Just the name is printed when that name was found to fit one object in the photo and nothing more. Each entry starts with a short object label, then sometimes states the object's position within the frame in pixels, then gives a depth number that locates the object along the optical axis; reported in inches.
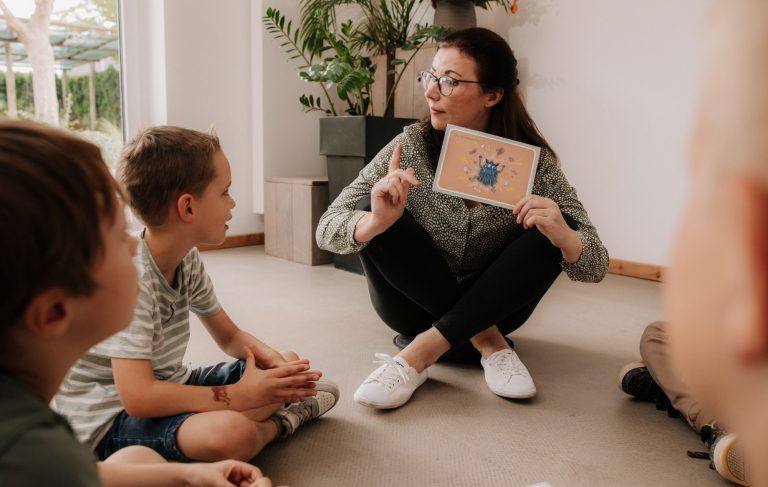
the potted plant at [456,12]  106.1
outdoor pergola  99.6
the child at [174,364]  35.4
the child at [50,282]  17.5
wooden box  109.7
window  100.0
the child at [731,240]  8.4
